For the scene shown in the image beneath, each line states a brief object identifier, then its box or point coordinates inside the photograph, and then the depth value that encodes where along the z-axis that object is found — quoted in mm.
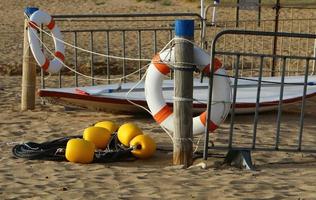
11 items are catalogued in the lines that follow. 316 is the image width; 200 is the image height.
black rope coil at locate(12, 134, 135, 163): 11862
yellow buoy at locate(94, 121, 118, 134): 13428
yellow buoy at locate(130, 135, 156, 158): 12068
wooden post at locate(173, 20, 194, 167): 11156
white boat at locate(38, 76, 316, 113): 15702
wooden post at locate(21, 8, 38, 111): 16881
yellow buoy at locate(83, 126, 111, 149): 12500
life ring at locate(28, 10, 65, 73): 16401
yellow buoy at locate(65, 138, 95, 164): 11574
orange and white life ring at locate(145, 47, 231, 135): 11499
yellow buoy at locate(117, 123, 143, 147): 12561
